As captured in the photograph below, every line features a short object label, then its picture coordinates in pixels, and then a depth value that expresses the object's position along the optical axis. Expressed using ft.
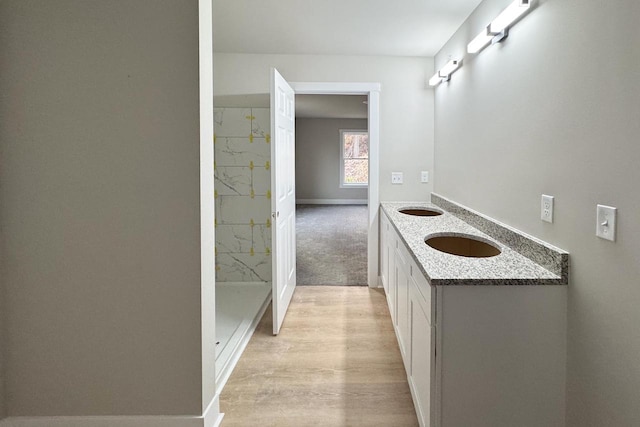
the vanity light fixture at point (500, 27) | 6.49
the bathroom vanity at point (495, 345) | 5.11
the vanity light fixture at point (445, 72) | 10.23
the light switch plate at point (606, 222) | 4.44
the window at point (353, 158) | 36.91
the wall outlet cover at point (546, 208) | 5.82
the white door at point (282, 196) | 9.61
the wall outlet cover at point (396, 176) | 13.25
